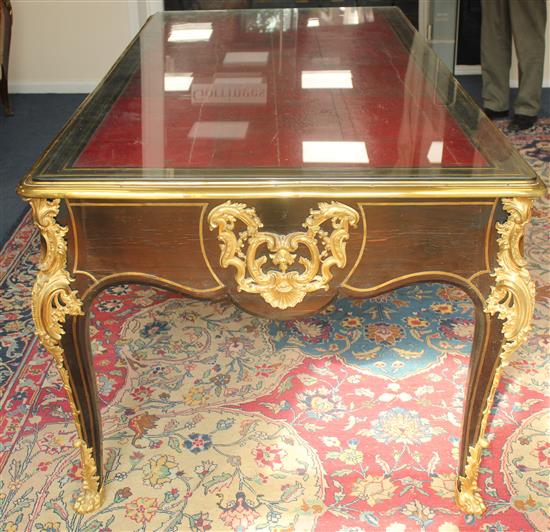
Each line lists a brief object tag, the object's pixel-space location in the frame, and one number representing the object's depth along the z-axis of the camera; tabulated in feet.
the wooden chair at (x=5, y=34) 14.66
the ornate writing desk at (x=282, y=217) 5.07
